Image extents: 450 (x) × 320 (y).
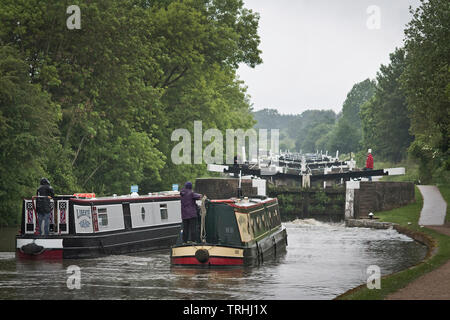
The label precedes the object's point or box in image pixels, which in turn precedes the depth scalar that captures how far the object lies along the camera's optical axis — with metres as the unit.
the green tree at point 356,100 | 171.62
